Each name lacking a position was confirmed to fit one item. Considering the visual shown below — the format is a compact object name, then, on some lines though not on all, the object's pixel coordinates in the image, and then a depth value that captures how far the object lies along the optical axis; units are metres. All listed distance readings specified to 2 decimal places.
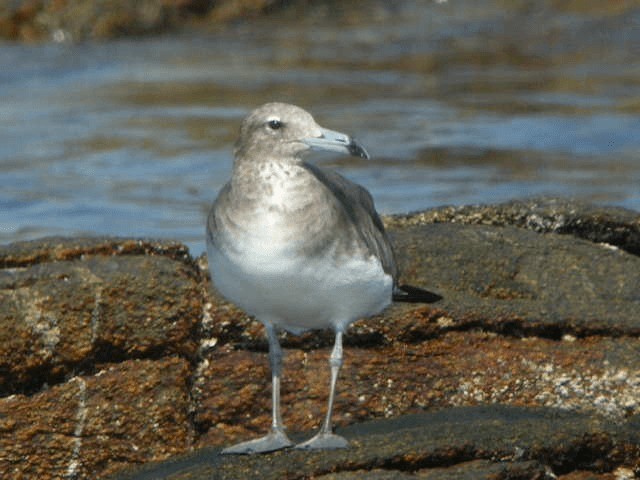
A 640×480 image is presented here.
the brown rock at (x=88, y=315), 12.68
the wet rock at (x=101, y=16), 42.37
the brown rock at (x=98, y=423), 12.71
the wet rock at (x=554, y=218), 15.26
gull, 11.37
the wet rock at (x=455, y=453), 11.40
